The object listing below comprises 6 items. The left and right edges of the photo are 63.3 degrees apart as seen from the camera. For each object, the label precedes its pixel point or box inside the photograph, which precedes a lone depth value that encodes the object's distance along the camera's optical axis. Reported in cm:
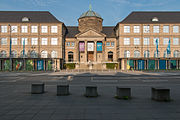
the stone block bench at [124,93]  909
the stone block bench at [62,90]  1017
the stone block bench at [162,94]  850
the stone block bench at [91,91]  969
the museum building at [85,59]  4803
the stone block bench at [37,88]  1077
